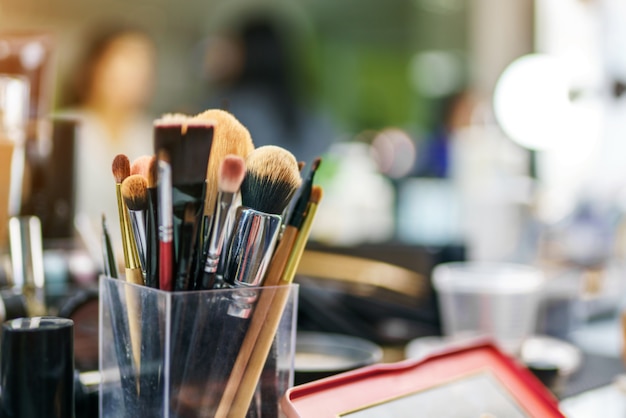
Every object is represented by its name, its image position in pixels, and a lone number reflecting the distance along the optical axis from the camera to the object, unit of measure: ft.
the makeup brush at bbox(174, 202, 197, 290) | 1.22
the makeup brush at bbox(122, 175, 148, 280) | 1.25
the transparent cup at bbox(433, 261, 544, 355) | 2.38
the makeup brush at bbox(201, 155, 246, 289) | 1.20
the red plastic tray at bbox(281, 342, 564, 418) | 1.35
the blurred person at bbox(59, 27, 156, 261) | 7.45
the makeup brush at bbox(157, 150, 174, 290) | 1.18
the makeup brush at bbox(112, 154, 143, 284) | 1.30
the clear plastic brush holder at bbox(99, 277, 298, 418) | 1.23
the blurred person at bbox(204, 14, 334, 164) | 7.50
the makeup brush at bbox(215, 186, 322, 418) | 1.28
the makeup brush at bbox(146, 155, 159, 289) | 1.23
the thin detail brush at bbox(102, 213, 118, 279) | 1.41
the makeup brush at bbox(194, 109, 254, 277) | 1.27
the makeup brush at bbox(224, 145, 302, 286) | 1.28
